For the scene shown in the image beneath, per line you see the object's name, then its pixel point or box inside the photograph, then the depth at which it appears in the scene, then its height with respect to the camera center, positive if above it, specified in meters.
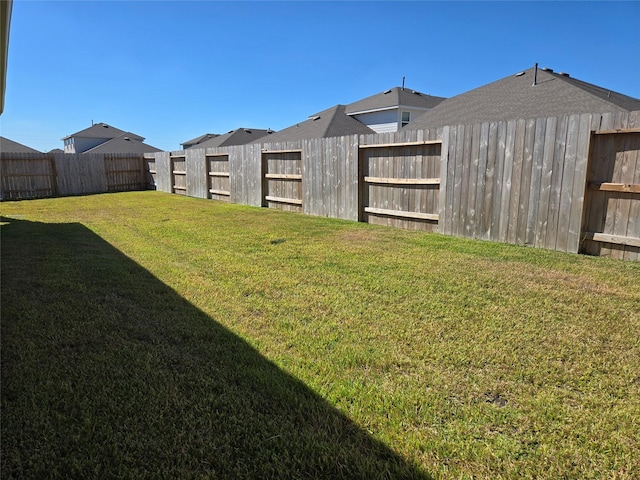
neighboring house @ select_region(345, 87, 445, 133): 22.56 +4.42
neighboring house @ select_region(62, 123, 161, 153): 33.37 +3.86
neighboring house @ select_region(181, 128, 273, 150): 28.89 +3.59
